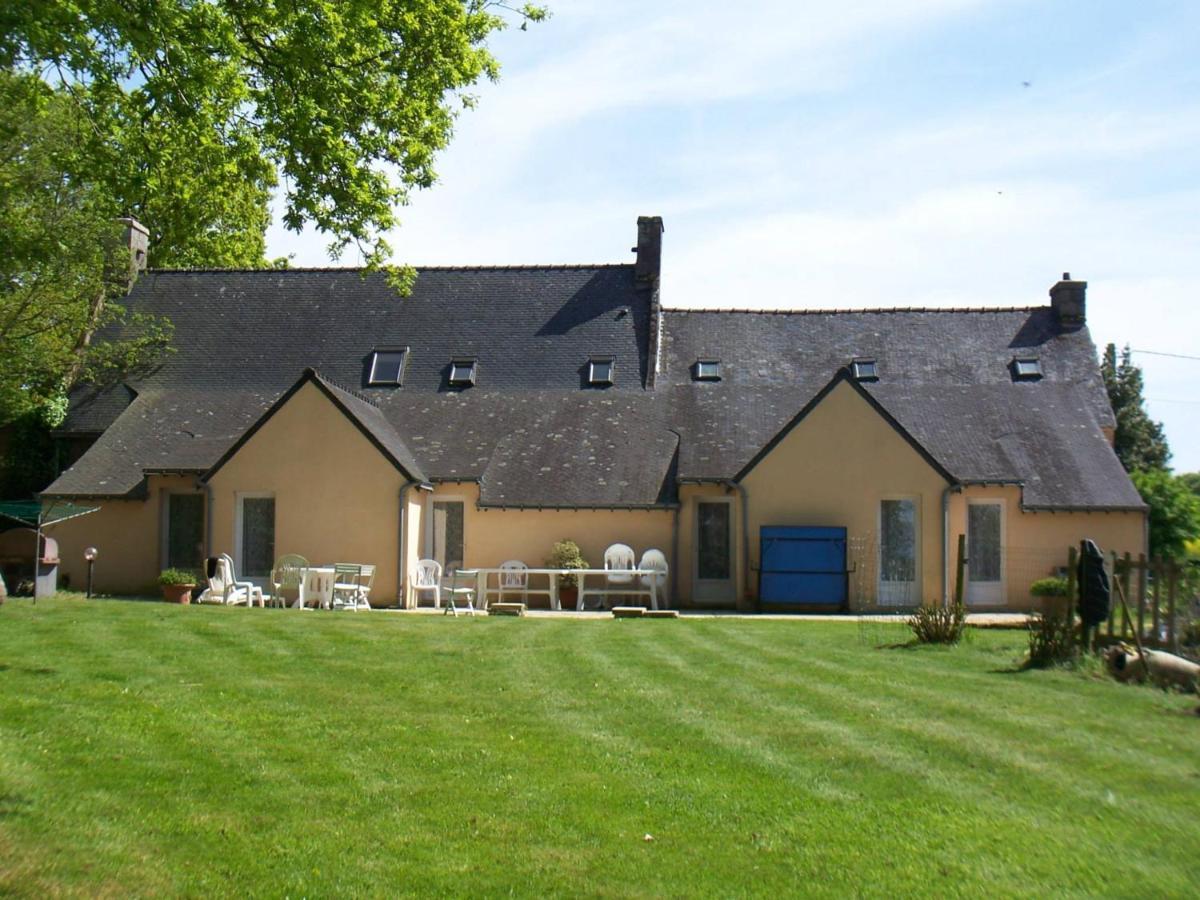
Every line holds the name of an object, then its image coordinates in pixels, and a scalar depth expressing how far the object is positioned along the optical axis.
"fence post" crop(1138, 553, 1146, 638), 13.91
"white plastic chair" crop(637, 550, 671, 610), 24.79
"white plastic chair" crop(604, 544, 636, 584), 24.94
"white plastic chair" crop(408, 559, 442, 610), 24.03
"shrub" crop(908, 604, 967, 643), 16.20
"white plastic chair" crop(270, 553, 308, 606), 22.31
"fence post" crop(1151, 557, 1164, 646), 13.94
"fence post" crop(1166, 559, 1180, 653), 13.65
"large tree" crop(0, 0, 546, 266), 10.64
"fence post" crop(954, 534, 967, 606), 16.70
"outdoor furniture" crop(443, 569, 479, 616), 21.91
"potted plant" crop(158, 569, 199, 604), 23.18
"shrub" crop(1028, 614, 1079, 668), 14.12
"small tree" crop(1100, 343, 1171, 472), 47.59
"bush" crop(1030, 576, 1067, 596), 23.42
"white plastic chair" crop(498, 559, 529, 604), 24.16
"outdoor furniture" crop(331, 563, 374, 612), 22.39
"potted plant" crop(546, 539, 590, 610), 24.70
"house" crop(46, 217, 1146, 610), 24.72
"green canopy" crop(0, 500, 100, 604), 21.86
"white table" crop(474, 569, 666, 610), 23.64
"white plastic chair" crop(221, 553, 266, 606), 22.63
